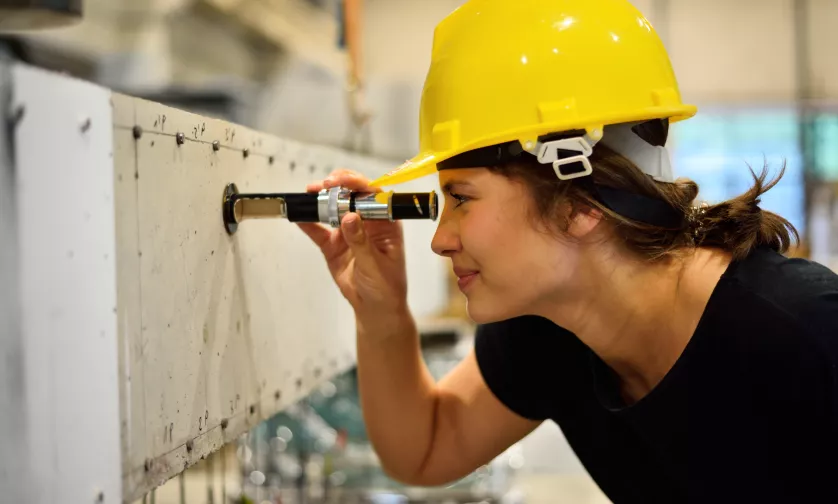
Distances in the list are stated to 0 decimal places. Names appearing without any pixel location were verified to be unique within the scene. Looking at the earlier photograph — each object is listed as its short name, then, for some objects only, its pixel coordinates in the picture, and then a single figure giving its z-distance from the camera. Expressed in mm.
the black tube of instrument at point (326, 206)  989
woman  952
